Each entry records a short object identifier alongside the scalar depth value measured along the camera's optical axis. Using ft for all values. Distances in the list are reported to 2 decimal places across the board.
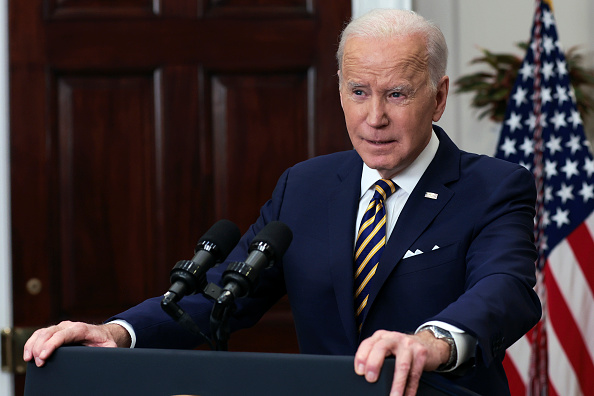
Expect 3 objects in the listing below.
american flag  21.69
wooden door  21.42
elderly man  17.84
